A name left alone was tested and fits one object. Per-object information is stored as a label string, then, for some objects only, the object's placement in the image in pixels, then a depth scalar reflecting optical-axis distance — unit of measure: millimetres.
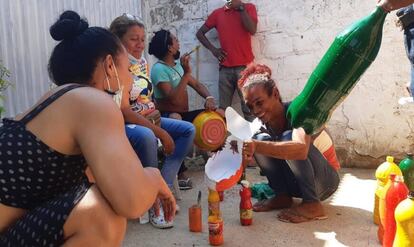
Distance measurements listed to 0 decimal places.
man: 5035
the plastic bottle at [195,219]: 3003
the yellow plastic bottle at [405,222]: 2060
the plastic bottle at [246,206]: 3076
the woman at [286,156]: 2862
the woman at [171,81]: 4059
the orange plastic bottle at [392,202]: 2383
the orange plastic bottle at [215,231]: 2764
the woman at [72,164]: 1558
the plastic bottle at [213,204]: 2859
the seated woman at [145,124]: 3121
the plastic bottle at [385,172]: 2717
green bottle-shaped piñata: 1819
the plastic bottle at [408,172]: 3027
